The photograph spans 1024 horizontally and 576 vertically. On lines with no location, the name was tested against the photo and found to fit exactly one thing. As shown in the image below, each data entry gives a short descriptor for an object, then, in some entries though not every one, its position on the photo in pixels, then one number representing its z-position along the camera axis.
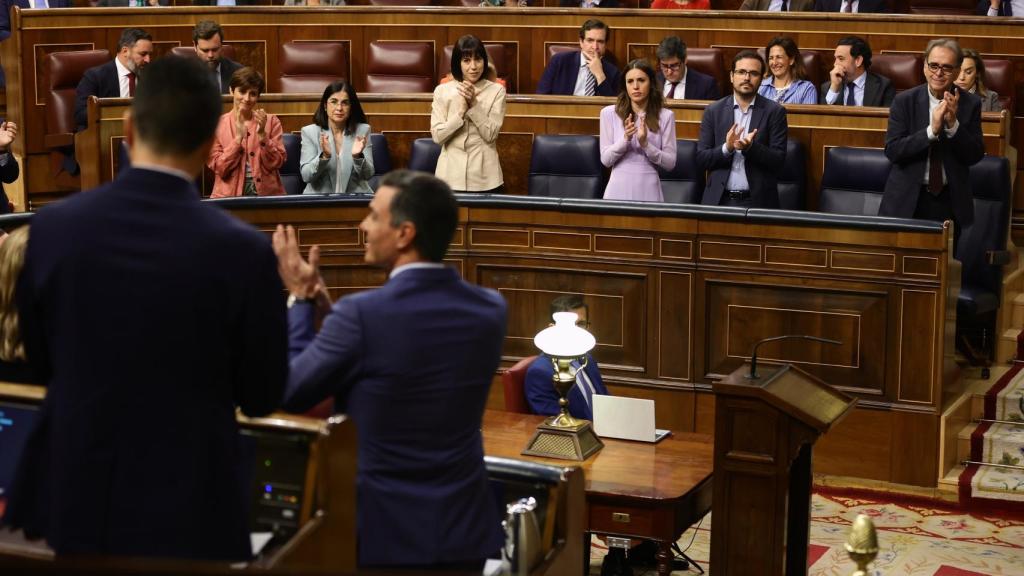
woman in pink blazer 12.07
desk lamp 7.55
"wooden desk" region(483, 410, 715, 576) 7.55
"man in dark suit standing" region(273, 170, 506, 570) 4.66
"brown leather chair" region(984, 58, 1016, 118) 14.44
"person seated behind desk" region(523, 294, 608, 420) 8.70
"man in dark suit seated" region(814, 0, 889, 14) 16.62
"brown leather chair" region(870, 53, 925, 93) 14.82
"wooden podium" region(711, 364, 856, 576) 7.42
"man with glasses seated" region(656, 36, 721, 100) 14.42
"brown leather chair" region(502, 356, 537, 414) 8.78
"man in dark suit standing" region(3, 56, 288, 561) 3.58
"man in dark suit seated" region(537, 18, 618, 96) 14.65
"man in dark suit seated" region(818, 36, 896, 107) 14.30
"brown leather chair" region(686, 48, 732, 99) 15.34
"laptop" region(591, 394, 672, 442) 8.34
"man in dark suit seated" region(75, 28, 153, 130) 14.46
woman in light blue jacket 12.48
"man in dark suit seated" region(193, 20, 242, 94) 14.12
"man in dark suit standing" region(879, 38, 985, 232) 10.85
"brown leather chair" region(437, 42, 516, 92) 16.14
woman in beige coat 12.37
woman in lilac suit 11.93
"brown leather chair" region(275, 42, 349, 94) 16.34
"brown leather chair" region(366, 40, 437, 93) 16.19
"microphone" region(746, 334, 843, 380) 7.59
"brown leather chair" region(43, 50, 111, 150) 15.41
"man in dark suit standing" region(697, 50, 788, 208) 11.80
